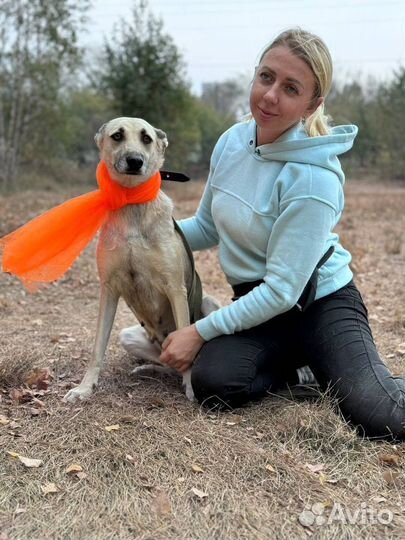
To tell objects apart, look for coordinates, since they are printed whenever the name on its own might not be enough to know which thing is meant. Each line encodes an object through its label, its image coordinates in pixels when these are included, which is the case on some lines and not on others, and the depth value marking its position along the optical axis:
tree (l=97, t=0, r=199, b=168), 17.77
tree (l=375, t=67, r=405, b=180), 21.41
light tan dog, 2.92
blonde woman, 2.72
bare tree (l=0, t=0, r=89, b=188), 14.34
